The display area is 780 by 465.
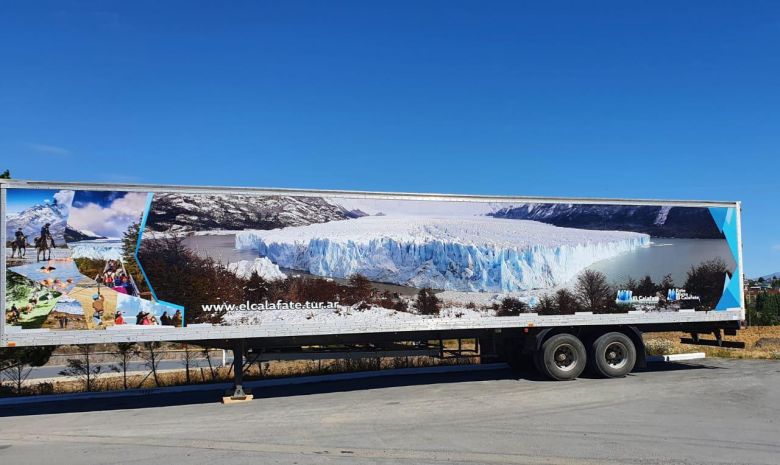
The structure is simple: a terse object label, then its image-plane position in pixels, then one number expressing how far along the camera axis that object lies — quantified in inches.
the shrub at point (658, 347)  707.4
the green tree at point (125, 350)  560.2
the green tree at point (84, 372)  565.0
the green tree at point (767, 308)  1517.0
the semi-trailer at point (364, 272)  418.9
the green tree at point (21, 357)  537.0
